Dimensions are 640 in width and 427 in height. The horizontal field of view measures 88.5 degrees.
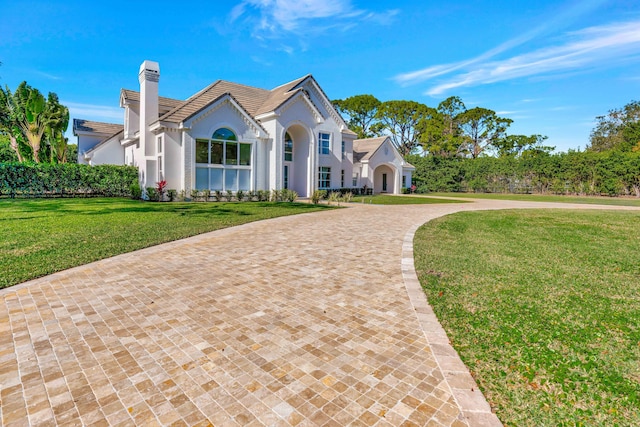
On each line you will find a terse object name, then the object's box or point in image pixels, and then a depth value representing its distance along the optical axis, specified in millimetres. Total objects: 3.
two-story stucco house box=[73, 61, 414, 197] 20266
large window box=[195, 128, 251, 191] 20750
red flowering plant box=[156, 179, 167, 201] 19719
